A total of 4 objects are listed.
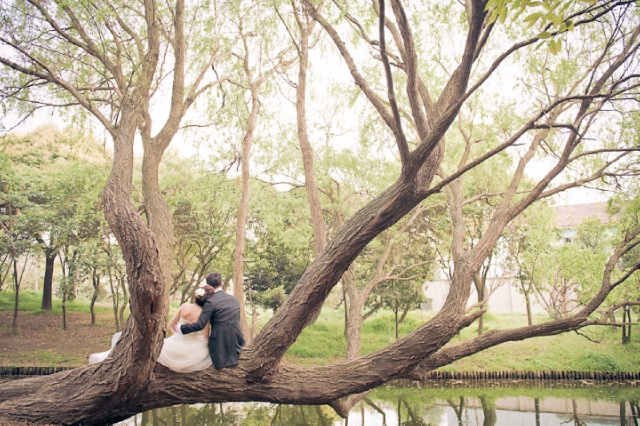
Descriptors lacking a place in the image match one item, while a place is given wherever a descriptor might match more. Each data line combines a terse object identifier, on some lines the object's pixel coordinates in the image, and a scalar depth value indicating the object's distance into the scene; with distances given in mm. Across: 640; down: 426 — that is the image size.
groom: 4617
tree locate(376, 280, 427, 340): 15438
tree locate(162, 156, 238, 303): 14508
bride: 4535
